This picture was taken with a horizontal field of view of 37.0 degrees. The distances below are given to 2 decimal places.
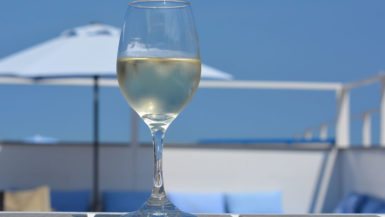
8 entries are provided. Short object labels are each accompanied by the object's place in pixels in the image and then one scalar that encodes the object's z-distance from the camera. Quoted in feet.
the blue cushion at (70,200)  13.53
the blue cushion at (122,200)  13.41
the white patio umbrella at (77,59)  10.68
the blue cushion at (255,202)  13.46
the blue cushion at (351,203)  11.75
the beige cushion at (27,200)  12.03
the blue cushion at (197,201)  13.51
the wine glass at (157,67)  1.55
